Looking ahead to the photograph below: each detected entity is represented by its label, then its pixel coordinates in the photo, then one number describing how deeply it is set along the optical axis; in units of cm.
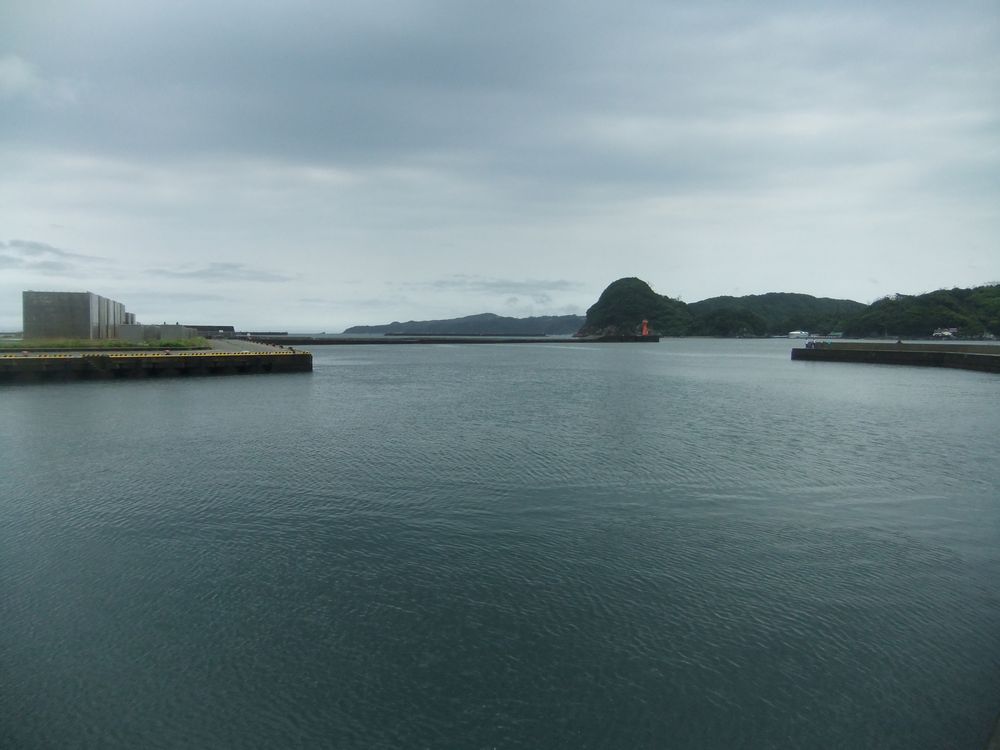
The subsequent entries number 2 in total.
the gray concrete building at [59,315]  4616
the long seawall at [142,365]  3475
